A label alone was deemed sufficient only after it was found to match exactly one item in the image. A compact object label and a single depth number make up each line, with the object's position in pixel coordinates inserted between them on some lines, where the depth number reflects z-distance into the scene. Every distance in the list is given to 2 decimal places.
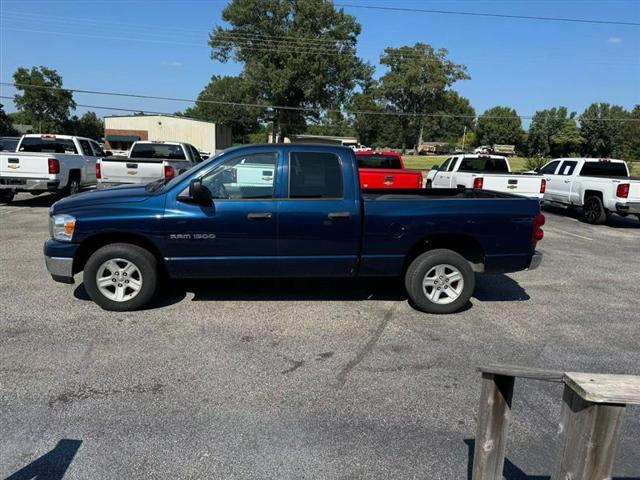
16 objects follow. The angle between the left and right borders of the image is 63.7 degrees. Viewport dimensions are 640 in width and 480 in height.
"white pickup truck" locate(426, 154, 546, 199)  13.50
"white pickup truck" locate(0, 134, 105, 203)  13.04
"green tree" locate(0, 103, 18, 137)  69.72
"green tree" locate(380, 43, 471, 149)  83.12
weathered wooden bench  2.06
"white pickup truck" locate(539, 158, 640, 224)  12.88
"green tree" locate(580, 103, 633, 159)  94.50
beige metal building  63.38
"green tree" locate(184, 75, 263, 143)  62.85
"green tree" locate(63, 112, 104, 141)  94.76
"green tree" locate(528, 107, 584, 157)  100.00
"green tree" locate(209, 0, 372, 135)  56.31
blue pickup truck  5.37
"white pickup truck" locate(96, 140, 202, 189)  12.77
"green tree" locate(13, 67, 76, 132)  87.62
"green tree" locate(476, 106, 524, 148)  114.19
